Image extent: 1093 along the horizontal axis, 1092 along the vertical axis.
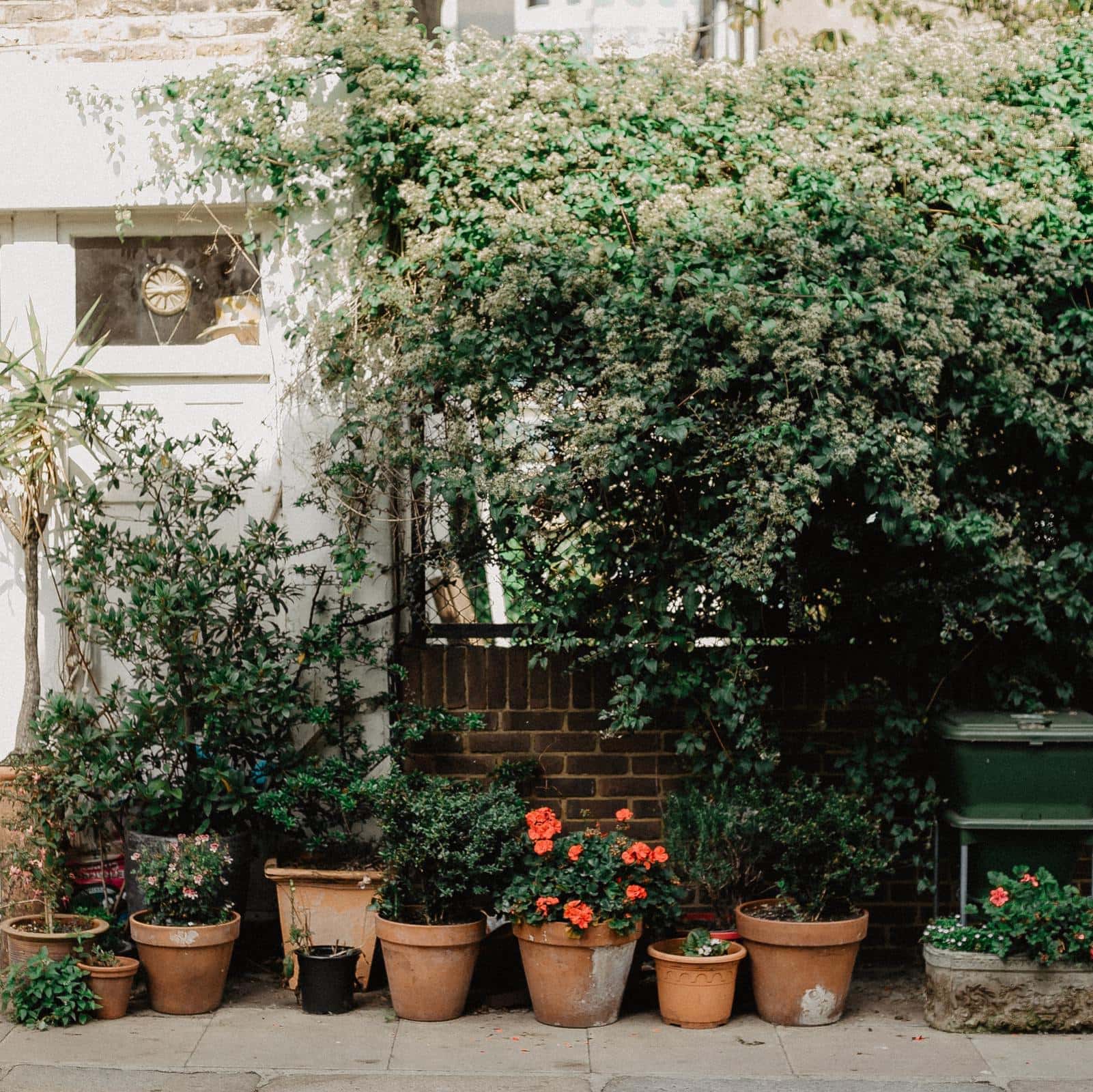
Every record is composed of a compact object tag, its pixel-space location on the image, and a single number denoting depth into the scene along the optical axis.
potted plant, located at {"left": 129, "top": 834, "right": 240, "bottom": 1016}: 5.26
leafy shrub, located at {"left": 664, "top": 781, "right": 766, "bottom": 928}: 5.38
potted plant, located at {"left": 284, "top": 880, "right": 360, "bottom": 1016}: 5.34
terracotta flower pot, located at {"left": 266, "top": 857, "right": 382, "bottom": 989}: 5.54
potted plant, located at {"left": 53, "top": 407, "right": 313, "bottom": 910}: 5.48
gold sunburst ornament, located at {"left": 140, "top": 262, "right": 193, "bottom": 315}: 6.46
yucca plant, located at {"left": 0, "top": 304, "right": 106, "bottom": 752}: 5.96
